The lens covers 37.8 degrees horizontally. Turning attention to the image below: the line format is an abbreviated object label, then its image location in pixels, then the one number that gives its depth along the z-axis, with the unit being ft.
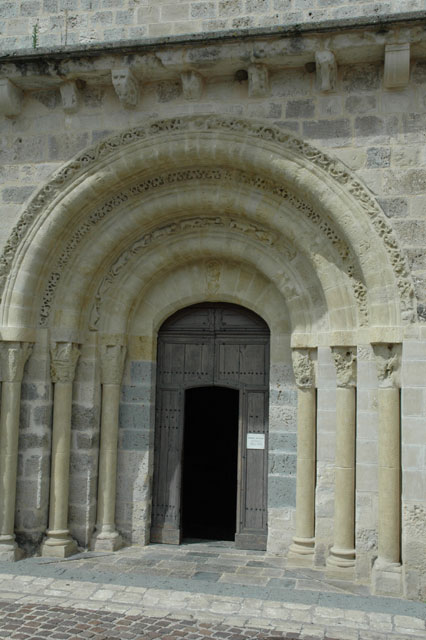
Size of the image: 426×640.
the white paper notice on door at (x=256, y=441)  22.65
